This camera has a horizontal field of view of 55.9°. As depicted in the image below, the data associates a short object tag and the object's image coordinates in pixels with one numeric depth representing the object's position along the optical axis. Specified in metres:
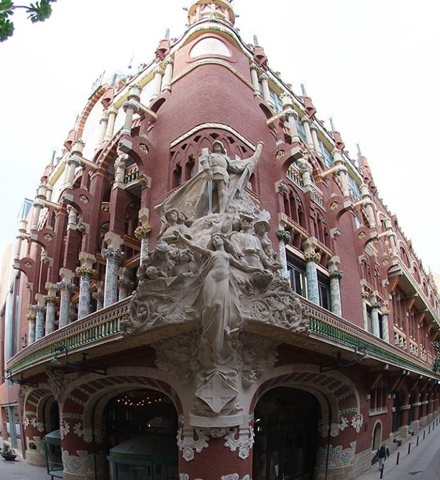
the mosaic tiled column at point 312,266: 18.91
